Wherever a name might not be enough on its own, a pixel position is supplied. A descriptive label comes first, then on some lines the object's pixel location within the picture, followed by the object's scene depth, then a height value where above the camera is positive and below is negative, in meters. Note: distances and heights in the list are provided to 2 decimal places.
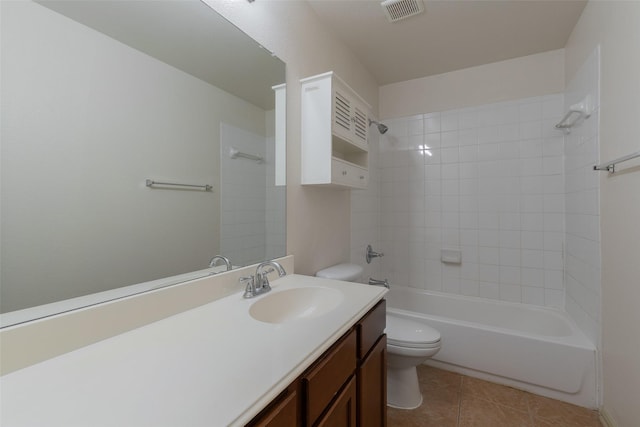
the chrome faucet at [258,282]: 1.07 -0.29
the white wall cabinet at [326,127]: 1.49 +0.49
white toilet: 1.52 -0.79
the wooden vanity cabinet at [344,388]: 0.59 -0.50
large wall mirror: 0.62 +0.19
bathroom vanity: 0.45 -0.33
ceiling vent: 1.61 +1.26
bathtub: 1.58 -0.89
